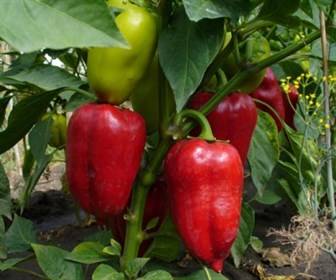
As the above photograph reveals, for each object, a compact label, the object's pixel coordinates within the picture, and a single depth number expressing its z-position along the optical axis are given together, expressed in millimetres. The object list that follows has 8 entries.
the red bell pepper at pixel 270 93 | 1051
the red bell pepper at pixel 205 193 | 742
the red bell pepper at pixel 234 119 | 859
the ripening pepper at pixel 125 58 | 727
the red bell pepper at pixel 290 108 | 1230
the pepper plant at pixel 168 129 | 734
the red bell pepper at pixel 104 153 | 747
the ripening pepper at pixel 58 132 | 1234
